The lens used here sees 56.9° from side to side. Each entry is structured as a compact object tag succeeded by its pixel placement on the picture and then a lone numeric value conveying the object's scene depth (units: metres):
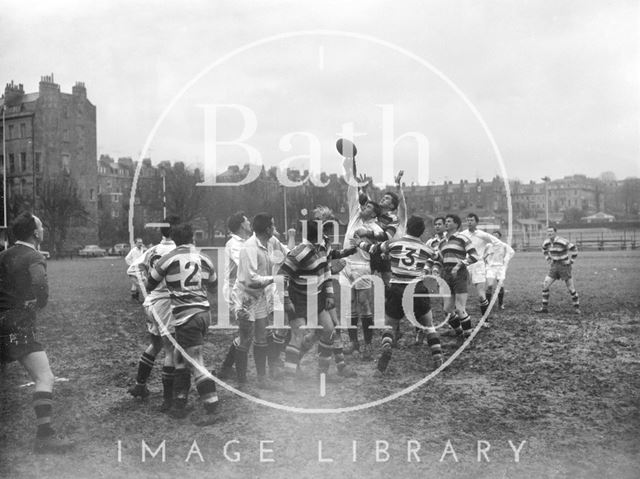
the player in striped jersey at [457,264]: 9.40
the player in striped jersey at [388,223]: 8.55
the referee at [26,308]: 5.37
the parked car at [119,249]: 44.66
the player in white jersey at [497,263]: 12.42
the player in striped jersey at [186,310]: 6.07
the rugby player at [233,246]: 8.15
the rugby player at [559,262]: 12.71
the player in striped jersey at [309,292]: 7.25
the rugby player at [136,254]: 14.51
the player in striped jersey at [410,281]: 7.70
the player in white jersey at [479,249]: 11.18
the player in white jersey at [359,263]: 8.59
